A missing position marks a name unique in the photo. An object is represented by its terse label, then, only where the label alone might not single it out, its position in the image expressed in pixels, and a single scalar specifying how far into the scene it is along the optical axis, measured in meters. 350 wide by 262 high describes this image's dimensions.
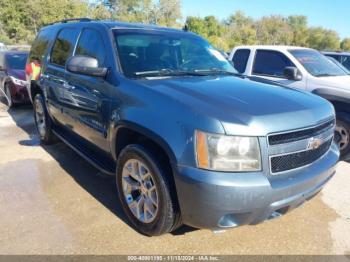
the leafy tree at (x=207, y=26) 53.78
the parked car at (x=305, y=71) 4.98
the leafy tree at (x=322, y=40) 59.53
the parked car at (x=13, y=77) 8.42
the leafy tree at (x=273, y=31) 57.81
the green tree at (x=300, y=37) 58.41
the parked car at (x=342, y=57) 8.99
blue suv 2.32
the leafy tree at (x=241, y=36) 48.47
